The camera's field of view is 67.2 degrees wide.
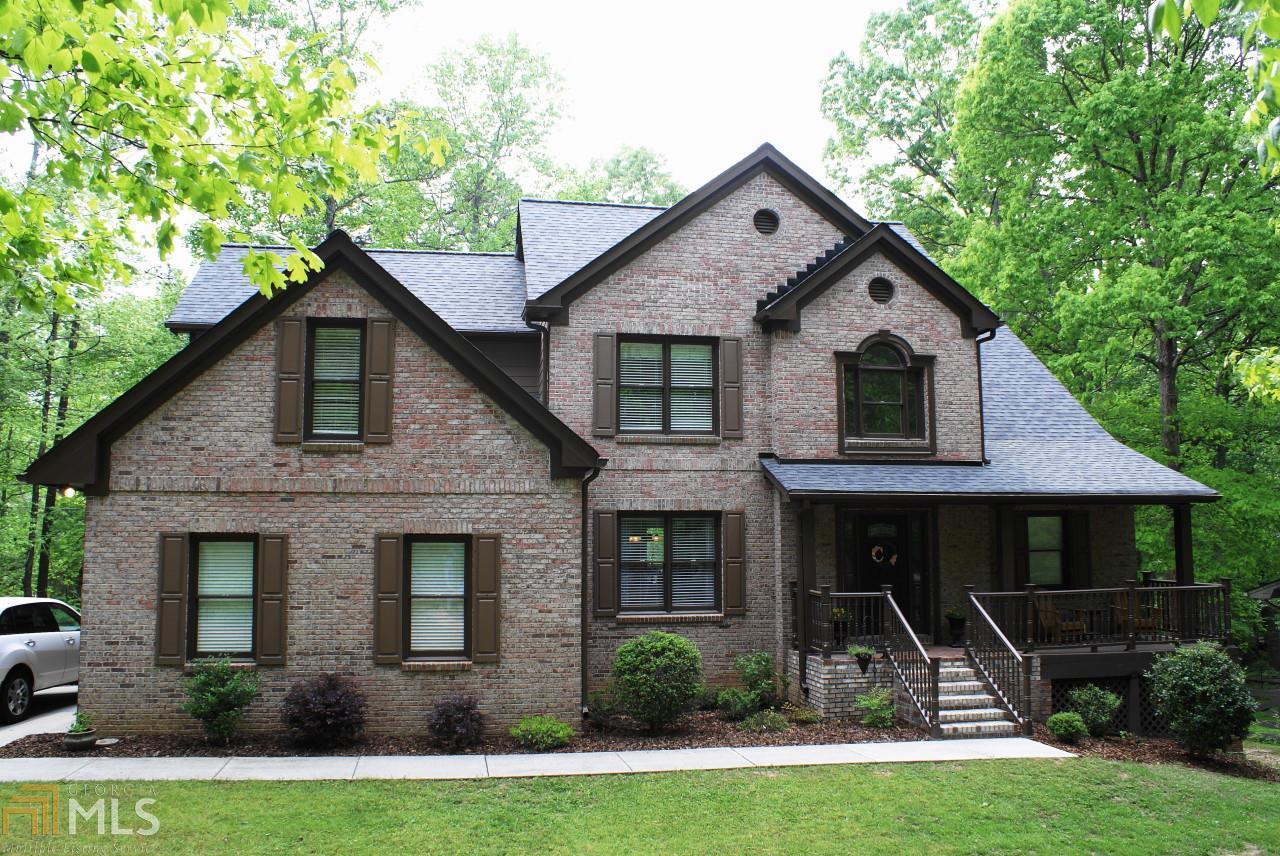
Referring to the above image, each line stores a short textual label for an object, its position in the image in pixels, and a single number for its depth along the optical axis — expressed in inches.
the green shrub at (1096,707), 536.4
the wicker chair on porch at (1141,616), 609.9
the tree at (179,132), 326.6
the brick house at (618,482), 500.7
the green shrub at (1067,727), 504.7
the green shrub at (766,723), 526.3
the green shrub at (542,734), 480.7
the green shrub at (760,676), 580.1
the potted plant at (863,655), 557.6
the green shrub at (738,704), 563.5
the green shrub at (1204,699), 491.2
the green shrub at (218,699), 465.4
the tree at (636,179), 1632.6
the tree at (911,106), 1255.5
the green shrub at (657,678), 508.7
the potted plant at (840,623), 581.0
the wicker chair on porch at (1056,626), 591.5
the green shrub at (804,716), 541.5
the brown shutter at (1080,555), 684.1
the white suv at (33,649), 551.2
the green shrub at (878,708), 532.4
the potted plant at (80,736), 454.9
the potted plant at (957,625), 636.1
